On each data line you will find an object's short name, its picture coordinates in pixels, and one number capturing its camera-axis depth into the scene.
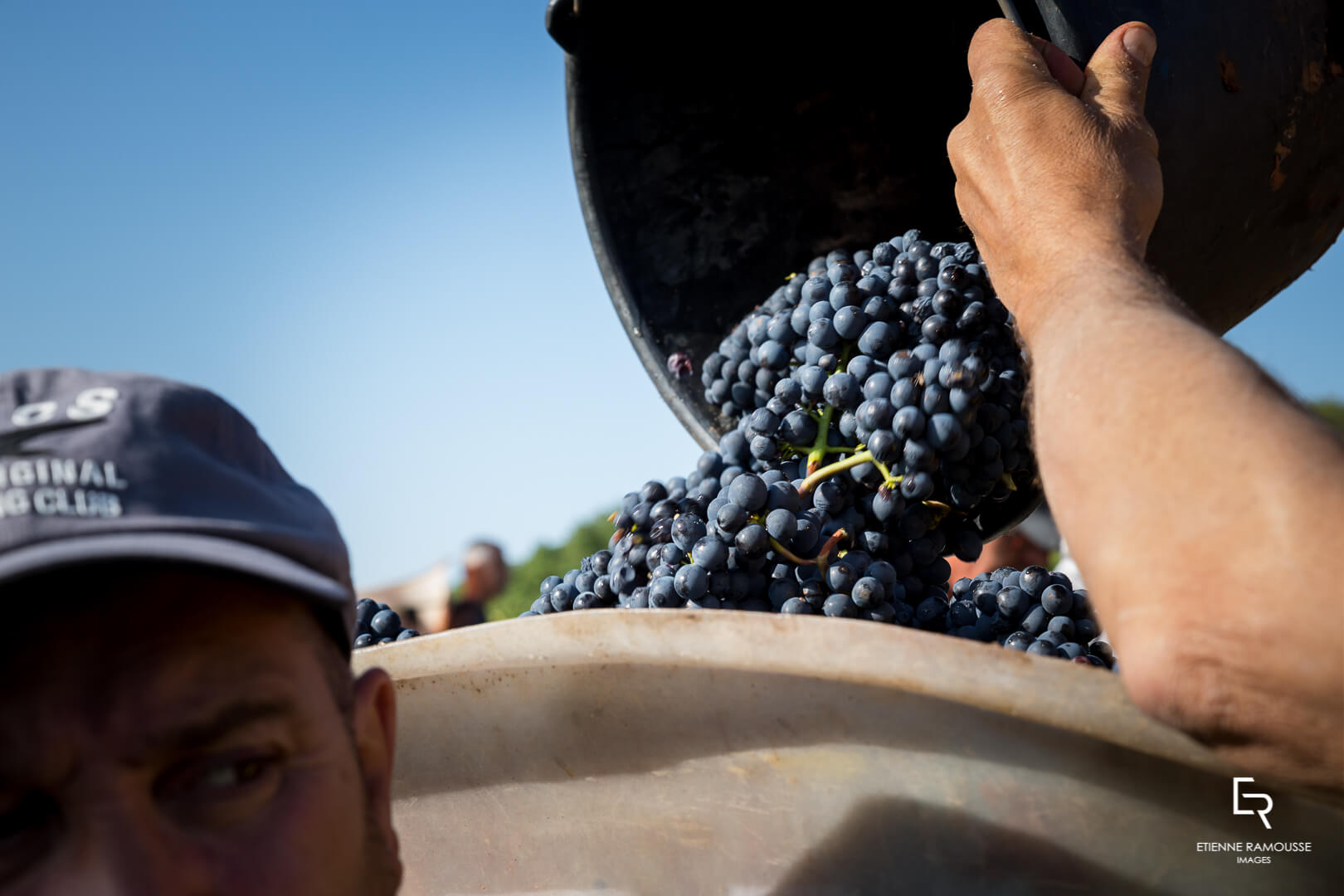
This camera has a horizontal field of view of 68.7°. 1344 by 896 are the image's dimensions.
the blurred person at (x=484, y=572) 8.44
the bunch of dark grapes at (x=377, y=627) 1.50
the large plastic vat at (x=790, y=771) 0.76
